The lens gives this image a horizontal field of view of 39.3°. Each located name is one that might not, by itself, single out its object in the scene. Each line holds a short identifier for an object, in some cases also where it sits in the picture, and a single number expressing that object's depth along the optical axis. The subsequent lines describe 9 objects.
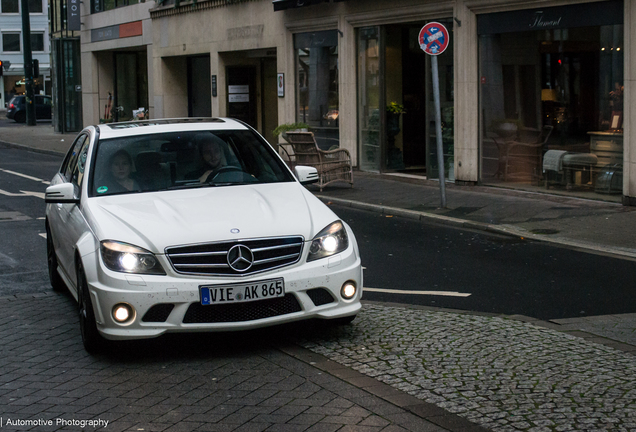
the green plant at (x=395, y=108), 18.95
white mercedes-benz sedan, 5.63
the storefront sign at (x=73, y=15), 36.62
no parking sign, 13.41
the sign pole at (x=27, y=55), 41.39
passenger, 6.75
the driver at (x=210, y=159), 6.99
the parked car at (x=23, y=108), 49.50
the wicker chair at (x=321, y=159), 16.39
